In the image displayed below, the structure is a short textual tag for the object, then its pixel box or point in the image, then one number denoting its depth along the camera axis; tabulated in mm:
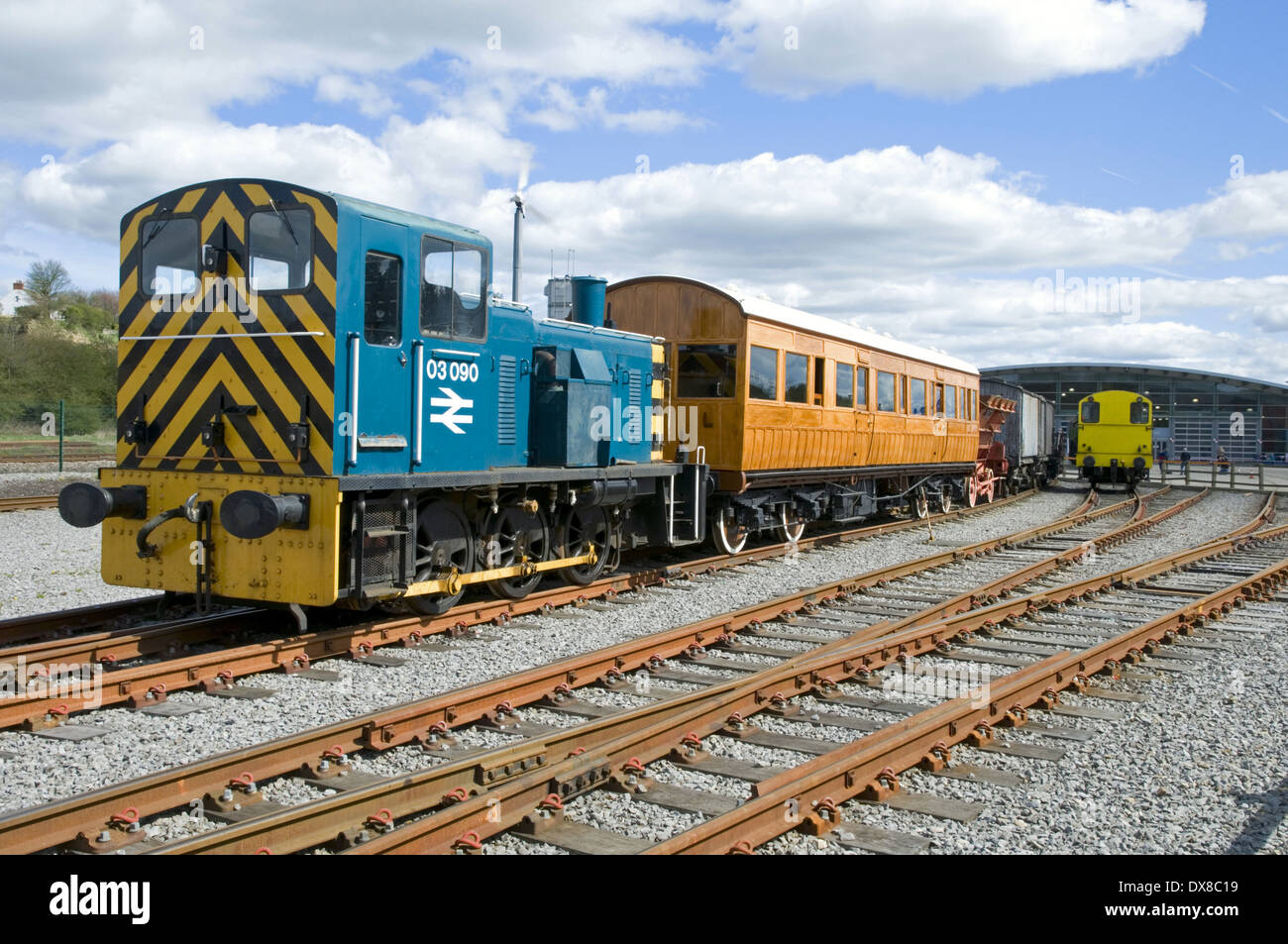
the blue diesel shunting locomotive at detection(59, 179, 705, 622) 7445
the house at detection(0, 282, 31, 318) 47531
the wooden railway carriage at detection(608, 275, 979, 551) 13188
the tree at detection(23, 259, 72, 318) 47969
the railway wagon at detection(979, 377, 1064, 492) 29894
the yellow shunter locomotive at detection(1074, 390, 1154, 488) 31516
